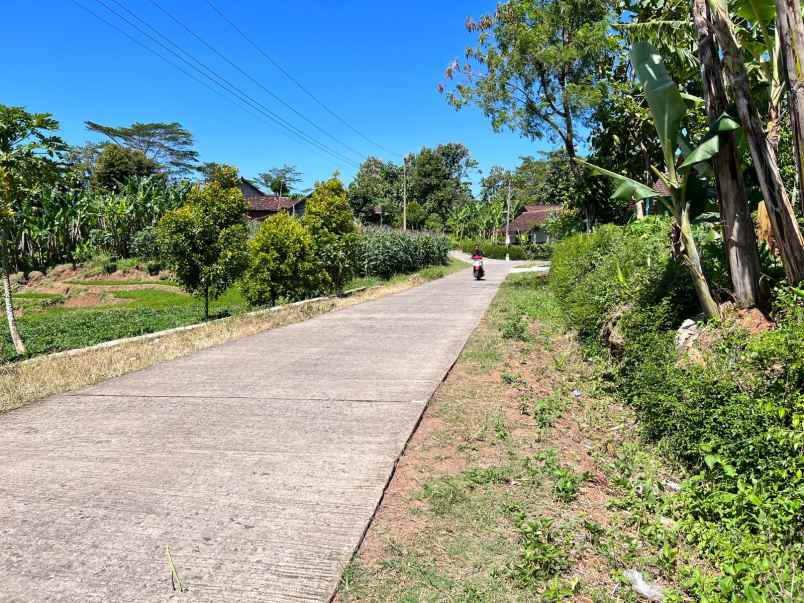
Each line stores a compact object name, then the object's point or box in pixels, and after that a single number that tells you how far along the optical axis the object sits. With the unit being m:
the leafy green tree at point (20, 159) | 8.53
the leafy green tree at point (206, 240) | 12.97
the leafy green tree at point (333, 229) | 17.83
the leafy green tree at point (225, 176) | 13.98
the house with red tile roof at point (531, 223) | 60.97
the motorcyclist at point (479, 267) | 24.53
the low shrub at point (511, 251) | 48.06
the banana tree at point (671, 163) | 5.28
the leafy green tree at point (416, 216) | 56.43
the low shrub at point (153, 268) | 27.92
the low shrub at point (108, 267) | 29.03
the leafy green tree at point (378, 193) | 54.91
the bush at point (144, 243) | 29.64
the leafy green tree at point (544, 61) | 14.20
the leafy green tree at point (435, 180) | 66.81
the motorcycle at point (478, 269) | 24.55
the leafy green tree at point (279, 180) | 75.14
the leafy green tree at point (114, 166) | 48.97
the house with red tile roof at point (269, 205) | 57.97
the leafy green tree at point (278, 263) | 15.05
